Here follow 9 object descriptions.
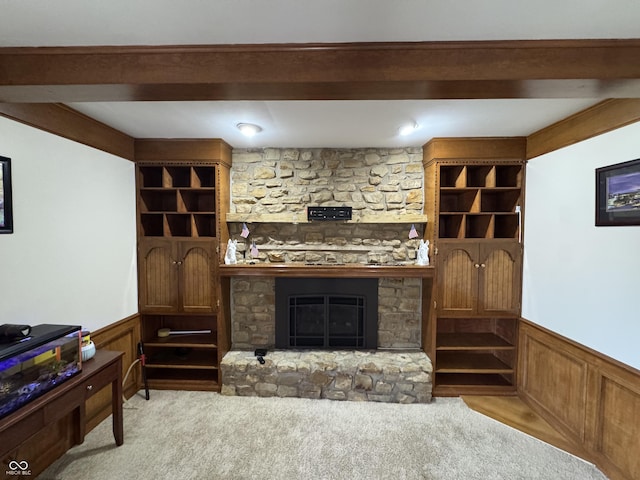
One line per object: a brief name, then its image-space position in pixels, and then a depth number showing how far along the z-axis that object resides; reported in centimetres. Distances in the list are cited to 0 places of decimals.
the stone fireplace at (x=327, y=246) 309
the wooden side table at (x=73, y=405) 143
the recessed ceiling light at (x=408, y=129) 239
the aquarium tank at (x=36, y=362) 146
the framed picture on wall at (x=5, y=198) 168
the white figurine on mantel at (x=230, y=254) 295
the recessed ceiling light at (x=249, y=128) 240
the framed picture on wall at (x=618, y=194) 174
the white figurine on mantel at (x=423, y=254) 290
